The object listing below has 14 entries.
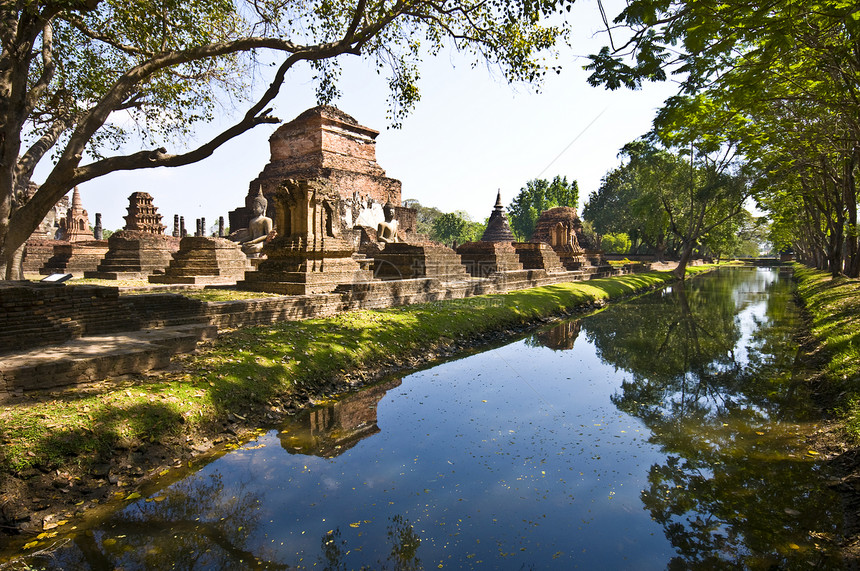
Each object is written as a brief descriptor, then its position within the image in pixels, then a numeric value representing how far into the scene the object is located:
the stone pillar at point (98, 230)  35.24
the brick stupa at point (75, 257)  19.89
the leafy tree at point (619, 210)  48.59
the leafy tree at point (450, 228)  69.12
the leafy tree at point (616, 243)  63.31
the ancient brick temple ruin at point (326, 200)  13.07
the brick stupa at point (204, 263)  15.85
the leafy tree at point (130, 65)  6.88
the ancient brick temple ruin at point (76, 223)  35.41
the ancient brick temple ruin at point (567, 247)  29.41
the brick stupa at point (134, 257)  17.64
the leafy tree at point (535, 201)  68.31
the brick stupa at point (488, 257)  21.25
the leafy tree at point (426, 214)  76.63
